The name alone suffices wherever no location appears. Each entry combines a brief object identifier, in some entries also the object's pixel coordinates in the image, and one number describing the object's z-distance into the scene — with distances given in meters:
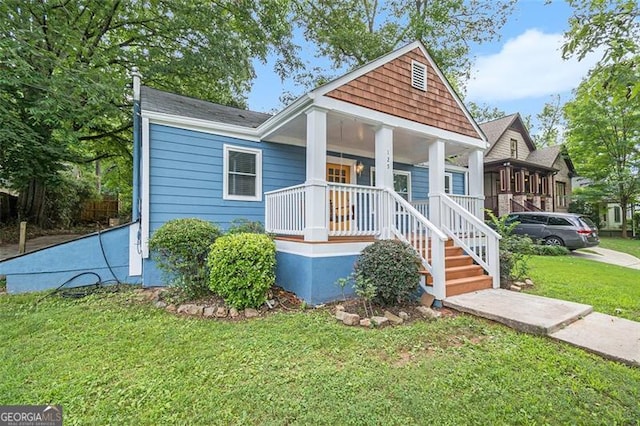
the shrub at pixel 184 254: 4.91
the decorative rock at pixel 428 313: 4.14
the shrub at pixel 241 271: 4.48
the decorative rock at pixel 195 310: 4.51
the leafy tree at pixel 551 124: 27.44
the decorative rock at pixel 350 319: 3.93
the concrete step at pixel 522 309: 3.61
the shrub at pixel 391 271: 4.29
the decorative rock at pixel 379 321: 3.84
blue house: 4.97
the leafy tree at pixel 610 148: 17.36
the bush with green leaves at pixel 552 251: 10.86
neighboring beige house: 17.20
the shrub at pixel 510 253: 5.73
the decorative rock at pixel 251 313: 4.39
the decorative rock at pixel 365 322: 3.87
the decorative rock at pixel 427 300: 4.59
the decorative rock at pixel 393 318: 3.96
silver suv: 11.07
